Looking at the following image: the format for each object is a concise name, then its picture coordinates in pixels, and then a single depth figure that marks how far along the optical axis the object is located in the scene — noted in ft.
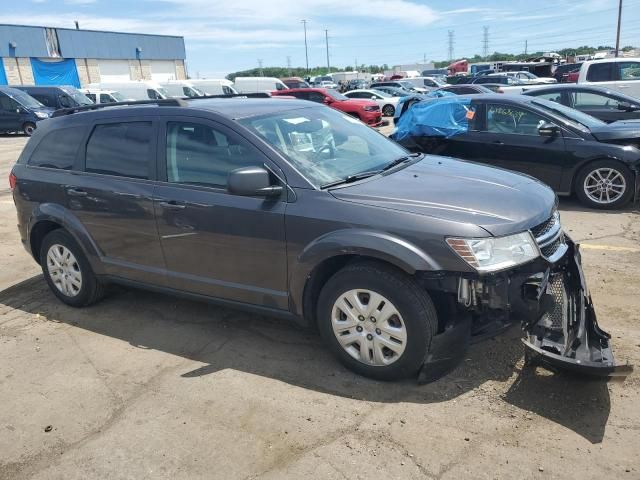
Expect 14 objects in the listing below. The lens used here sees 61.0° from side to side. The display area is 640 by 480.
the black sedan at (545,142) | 23.48
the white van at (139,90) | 94.73
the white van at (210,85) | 108.58
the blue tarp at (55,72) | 144.36
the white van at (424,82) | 125.84
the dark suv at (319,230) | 10.19
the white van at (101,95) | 86.94
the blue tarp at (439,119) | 27.68
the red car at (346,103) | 70.08
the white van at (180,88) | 98.89
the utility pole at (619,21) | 140.54
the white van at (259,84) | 114.52
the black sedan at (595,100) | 33.17
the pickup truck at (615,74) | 46.65
